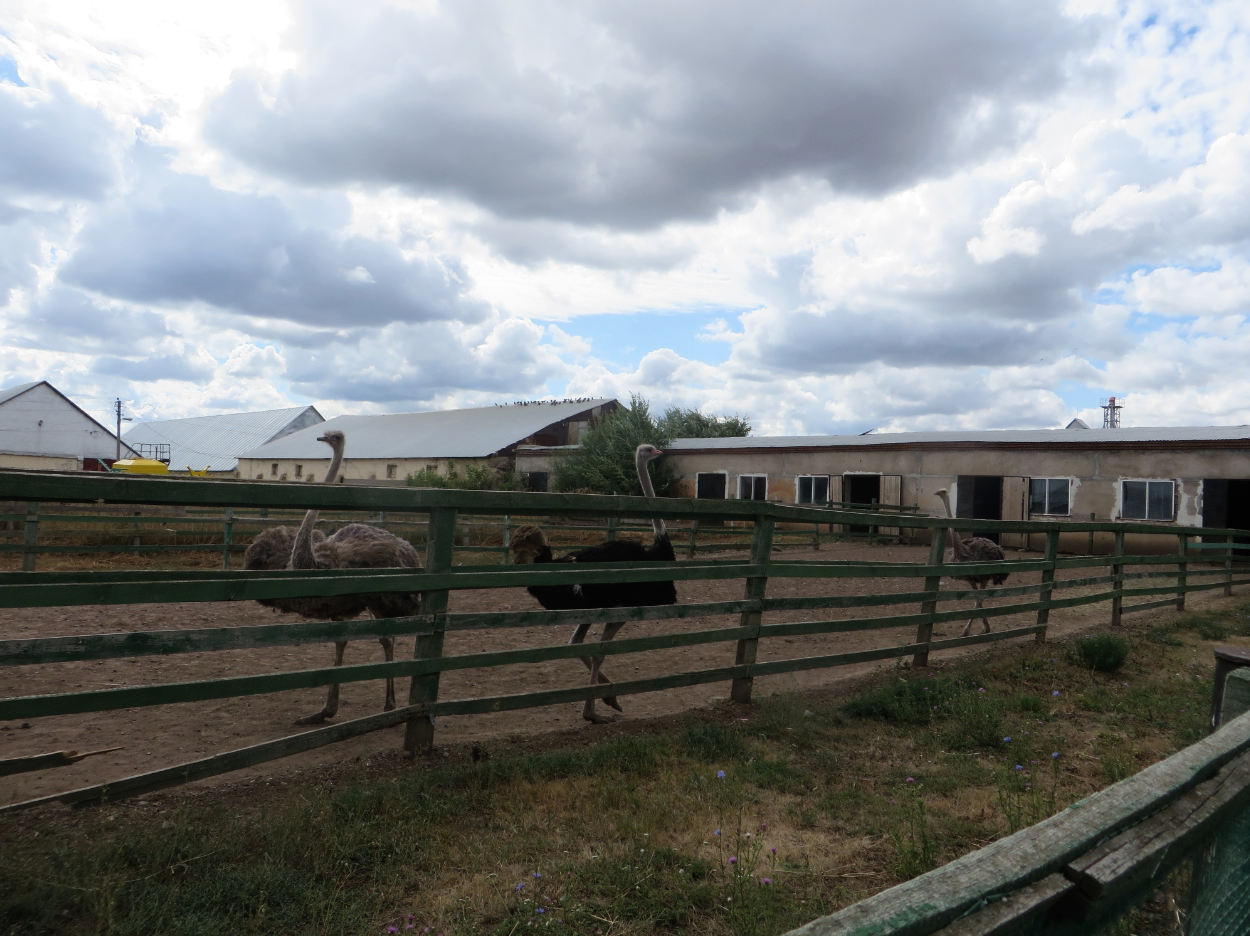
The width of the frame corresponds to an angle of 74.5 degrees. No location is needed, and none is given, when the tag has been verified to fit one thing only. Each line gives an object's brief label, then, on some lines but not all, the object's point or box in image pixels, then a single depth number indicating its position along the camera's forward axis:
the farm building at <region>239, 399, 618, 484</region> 34.09
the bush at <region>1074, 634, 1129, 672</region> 6.68
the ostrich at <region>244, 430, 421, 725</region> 4.96
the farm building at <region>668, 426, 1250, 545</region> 19.00
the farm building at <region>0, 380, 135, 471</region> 47.59
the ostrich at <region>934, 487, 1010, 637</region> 9.97
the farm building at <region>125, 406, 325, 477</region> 58.72
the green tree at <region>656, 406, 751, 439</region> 33.60
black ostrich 5.18
